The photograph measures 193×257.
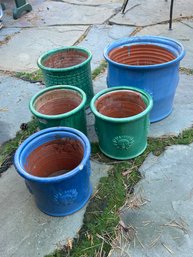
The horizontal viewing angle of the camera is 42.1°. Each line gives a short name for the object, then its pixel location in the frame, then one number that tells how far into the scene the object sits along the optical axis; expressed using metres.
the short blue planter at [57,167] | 1.36
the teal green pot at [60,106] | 1.65
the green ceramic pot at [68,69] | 1.94
